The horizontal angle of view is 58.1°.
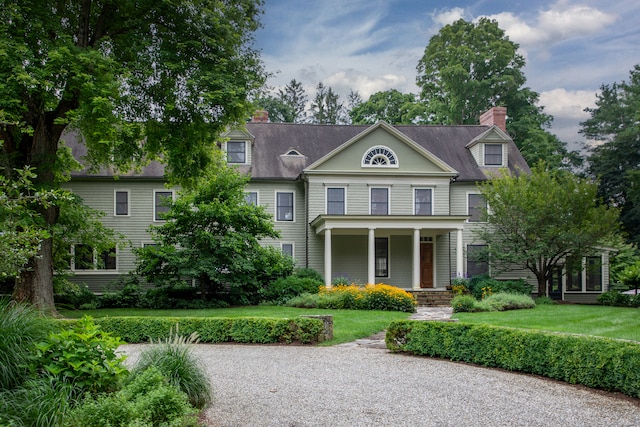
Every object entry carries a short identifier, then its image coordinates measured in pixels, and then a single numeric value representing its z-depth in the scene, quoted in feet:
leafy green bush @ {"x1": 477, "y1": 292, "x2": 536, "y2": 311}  62.35
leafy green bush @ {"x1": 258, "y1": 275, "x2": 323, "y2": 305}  71.20
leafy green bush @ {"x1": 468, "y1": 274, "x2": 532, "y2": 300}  74.23
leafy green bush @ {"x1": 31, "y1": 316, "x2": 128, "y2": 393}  19.20
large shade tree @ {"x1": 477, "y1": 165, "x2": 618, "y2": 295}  74.23
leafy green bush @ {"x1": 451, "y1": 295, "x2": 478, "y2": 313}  62.03
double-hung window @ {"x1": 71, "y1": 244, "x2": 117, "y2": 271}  75.87
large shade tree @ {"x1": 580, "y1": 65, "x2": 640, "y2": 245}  117.29
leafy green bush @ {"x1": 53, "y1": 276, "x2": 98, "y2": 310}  63.72
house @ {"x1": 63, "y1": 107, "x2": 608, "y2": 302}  82.38
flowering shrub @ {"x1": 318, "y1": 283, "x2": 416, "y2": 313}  63.31
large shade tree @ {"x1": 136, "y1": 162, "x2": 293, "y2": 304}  65.98
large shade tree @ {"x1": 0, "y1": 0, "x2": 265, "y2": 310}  46.44
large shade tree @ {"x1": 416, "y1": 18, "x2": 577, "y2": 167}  128.36
